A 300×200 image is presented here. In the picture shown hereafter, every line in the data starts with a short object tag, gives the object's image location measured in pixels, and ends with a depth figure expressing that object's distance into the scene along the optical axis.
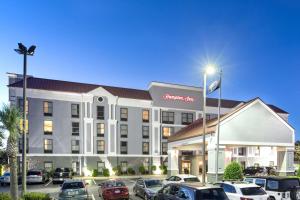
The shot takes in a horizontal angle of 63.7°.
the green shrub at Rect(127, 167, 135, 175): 42.23
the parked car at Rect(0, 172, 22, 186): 28.77
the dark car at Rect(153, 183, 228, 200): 9.89
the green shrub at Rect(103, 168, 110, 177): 40.34
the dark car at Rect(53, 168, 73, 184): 30.04
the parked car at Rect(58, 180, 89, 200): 14.67
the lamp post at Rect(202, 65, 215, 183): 17.85
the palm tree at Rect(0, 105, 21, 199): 13.29
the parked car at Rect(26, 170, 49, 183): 28.85
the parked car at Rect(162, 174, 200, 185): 19.47
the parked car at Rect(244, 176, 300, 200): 13.65
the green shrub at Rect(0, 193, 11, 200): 10.47
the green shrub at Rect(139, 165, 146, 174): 42.67
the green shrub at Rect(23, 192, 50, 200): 12.91
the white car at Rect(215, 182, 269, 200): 12.44
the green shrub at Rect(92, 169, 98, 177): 39.88
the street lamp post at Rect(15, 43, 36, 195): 13.64
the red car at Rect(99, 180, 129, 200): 16.58
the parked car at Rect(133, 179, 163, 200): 16.72
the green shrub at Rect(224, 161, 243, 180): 20.78
